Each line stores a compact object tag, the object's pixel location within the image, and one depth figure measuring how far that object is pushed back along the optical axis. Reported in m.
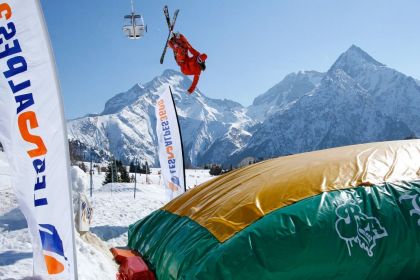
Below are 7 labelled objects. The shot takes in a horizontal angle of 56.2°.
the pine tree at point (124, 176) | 47.04
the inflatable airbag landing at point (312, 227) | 2.94
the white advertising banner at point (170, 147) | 14.08
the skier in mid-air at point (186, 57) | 11.86
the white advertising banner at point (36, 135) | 4.06
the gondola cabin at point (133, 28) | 14.70
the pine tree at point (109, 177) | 43.91
